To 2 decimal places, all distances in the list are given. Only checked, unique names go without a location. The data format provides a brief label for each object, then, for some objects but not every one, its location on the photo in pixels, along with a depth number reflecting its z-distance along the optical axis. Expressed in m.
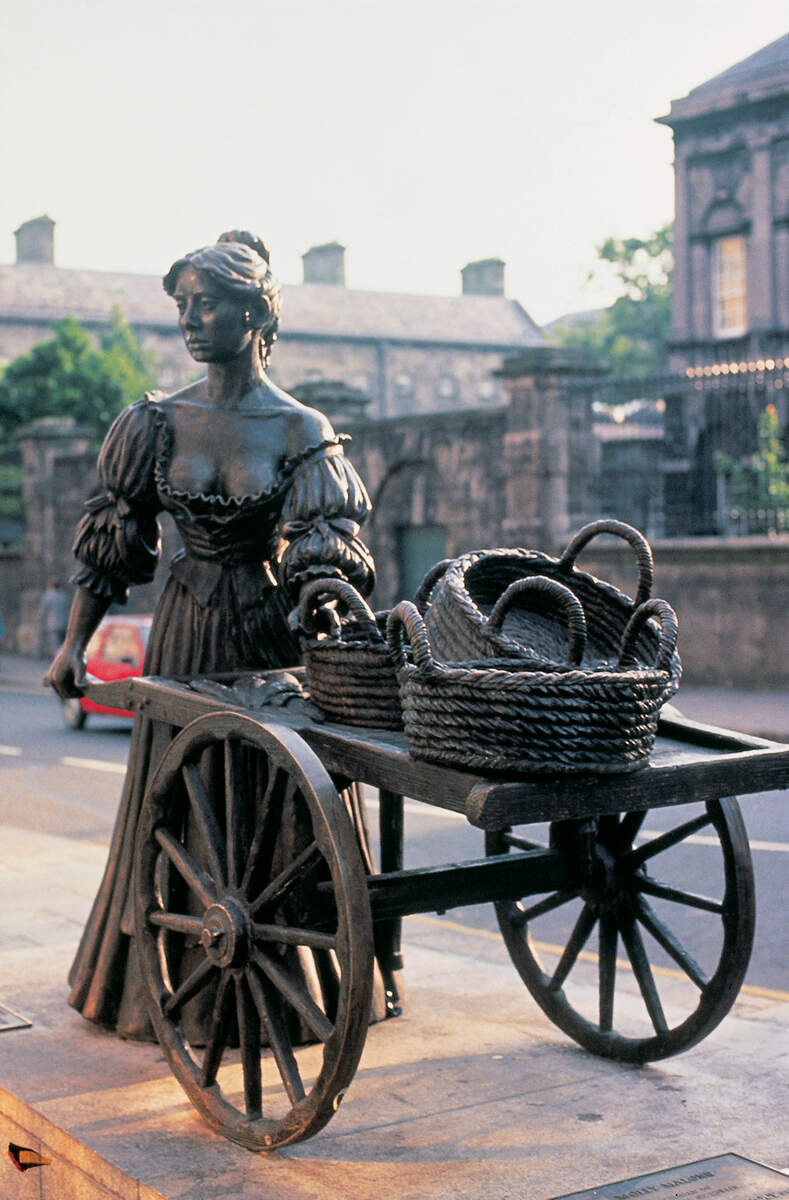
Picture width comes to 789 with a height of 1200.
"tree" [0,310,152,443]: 33.16
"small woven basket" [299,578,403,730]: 3.80
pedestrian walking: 24.98
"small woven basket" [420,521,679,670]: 3.65
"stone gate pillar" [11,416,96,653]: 29.38
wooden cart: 3.38
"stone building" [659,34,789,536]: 28.70
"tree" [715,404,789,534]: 17.48
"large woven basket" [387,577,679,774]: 3.12
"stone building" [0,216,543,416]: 49.25
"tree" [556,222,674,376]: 45.50
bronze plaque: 3.51
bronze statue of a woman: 4.48
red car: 16.27
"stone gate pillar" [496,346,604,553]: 19.34
